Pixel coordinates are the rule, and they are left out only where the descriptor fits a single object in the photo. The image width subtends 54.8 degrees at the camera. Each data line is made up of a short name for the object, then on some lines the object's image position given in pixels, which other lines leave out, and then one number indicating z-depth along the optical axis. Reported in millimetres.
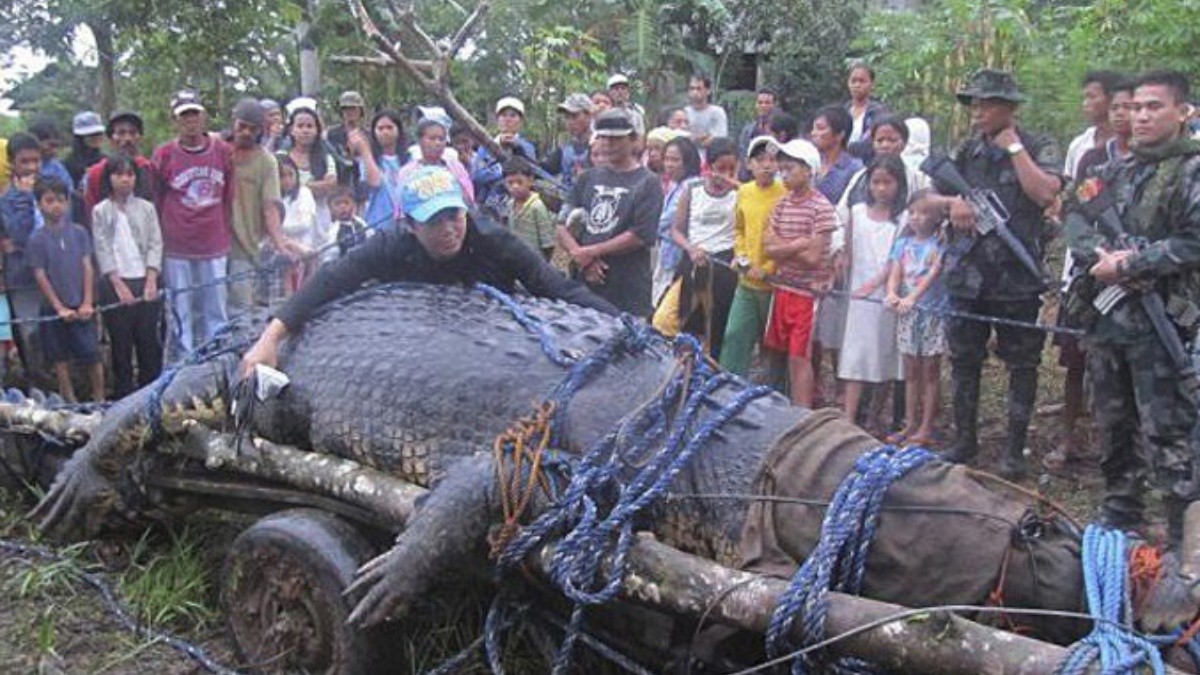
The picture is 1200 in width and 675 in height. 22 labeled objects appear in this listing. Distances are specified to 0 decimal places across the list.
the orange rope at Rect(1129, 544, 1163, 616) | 2678
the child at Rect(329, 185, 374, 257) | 8211
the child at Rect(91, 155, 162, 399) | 7031
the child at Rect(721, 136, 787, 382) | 6398
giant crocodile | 2887
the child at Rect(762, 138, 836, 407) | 6172
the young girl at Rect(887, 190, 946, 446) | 6035
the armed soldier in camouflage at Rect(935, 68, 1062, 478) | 5551
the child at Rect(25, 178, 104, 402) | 6801
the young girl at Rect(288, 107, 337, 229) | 8117
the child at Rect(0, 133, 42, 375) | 6844
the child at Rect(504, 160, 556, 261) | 7621
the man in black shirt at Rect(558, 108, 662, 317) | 6492
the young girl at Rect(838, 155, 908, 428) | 6266
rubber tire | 3484
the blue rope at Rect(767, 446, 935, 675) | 2682
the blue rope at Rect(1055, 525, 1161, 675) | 2365
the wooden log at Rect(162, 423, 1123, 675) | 2461
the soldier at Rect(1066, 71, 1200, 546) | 4543
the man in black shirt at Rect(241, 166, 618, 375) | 4270
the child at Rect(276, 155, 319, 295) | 7938
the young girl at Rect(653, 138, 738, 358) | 6832
